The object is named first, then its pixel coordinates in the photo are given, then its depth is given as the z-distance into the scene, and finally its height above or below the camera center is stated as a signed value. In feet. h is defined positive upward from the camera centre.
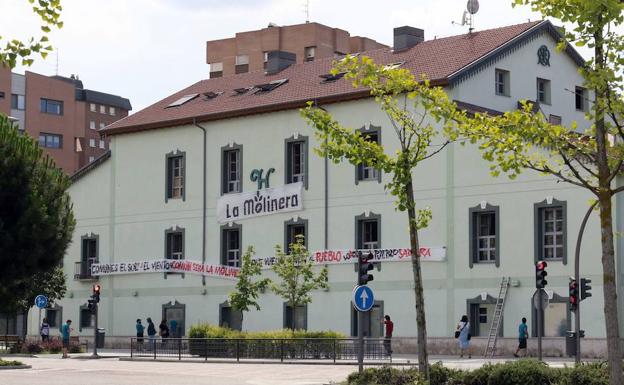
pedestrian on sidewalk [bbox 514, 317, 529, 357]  140.56 -1.57
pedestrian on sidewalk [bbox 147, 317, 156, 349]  179.73 -0.86
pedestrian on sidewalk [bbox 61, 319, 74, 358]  168.66 -1.64
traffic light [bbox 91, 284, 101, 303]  152.15 +3.59
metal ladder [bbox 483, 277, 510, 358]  146.92 +0.80
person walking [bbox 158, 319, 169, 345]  175.83 -0.84
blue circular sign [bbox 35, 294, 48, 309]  168.66 +2.90
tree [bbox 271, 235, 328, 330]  151.94 +5.83
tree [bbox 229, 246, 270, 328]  157.48 +4.64
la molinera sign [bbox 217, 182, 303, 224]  170.60 +16.69
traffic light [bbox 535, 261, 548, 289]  116.37 +4.53
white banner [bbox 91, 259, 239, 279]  177.19 +8.07
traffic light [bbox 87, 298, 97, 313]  153.07 +2.18
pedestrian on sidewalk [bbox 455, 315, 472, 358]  142.92 -1.16
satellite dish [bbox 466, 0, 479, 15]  180.96 +45.54
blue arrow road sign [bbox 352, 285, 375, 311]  89.86 +1.81
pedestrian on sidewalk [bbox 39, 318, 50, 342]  177.21 -1.32
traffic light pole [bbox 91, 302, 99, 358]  152.98 -2.63
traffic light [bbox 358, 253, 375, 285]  93.61 +4.07
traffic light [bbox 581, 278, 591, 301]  120.78 +3.46
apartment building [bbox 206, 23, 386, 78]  323.37 +72.91
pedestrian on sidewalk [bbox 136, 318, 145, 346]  179.01 -0.72
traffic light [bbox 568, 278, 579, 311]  118.83 +2.73
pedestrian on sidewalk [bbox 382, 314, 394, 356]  148.36 -0.17
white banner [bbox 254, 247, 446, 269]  154.92 +8.64
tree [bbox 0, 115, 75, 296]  130.21 +11.60
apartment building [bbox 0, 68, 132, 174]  336.90 +57.52
